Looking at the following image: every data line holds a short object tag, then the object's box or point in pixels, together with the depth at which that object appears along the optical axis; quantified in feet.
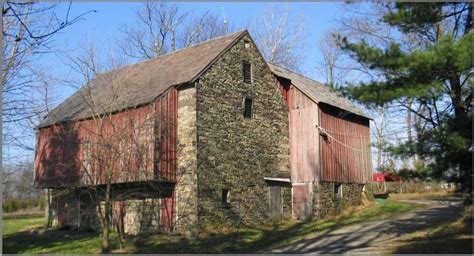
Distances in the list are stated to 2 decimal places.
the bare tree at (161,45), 148.77
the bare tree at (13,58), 26.89
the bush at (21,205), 173.68
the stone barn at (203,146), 70.44
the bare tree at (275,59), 140.97
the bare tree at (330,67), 144.83
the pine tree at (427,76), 36.35
